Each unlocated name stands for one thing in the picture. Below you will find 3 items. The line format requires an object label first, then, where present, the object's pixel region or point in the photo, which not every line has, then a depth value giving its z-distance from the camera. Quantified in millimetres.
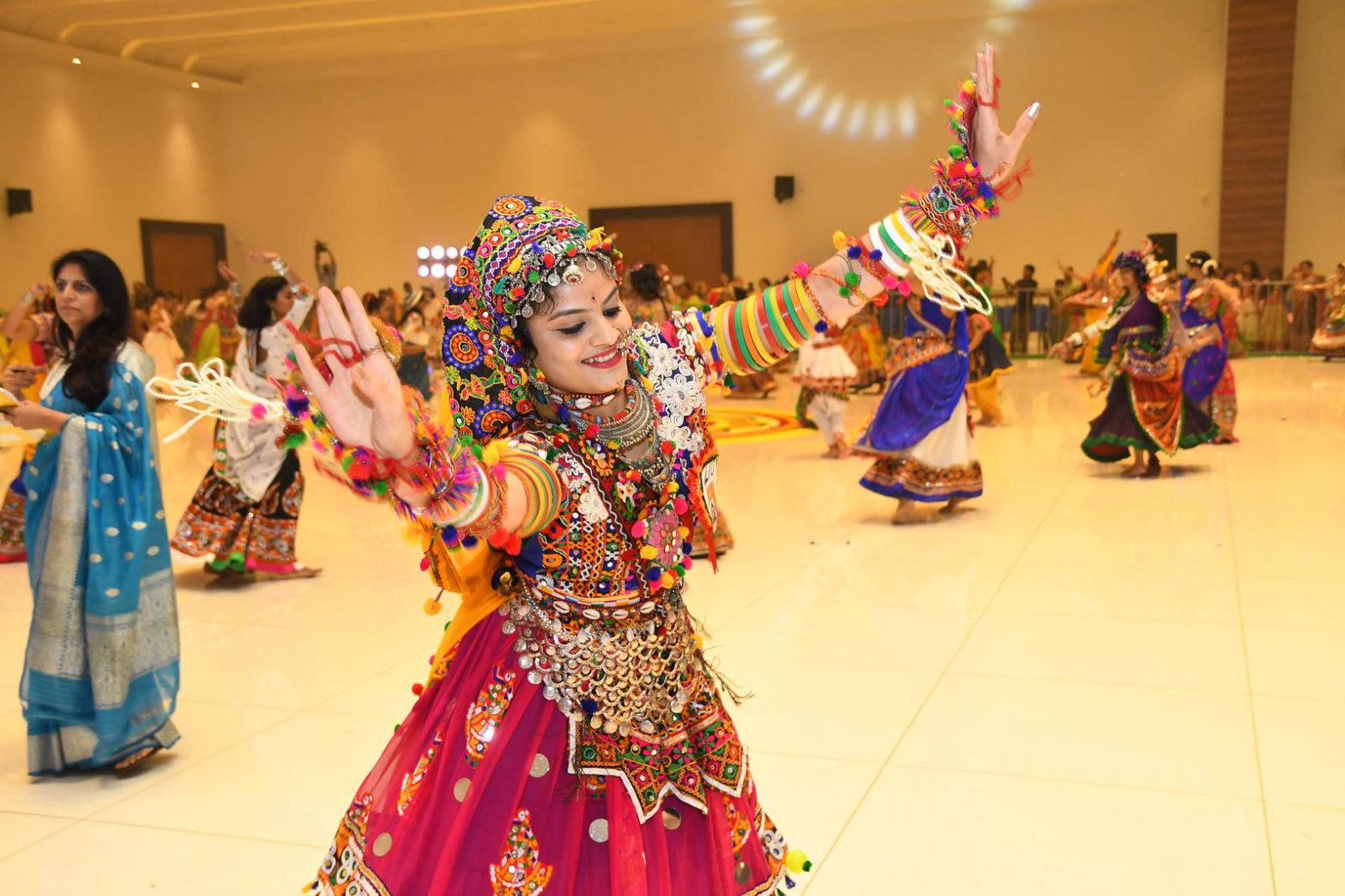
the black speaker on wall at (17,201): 16828
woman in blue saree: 3176
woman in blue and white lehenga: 6188
